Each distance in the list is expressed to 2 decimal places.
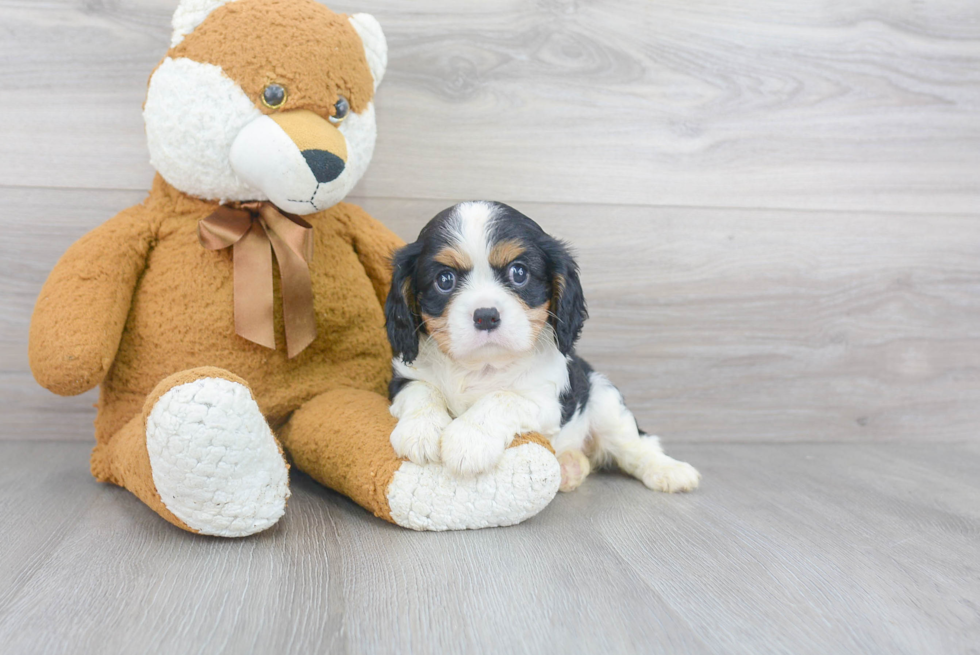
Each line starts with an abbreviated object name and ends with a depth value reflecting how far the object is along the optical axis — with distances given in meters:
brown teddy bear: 0.53
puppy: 0.53
